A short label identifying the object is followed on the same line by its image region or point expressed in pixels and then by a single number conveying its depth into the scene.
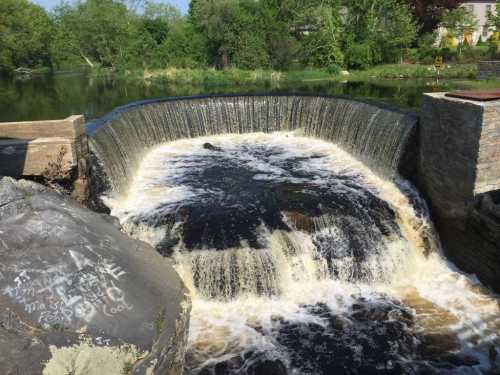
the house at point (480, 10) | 43.31
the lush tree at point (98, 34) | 42.84
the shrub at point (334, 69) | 30.31
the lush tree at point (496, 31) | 27.60
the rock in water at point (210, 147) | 13.35
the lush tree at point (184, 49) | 35.78
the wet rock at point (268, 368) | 5.52
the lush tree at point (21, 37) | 42.72
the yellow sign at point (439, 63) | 28.91
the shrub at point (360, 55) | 31.70
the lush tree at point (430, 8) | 35.31
